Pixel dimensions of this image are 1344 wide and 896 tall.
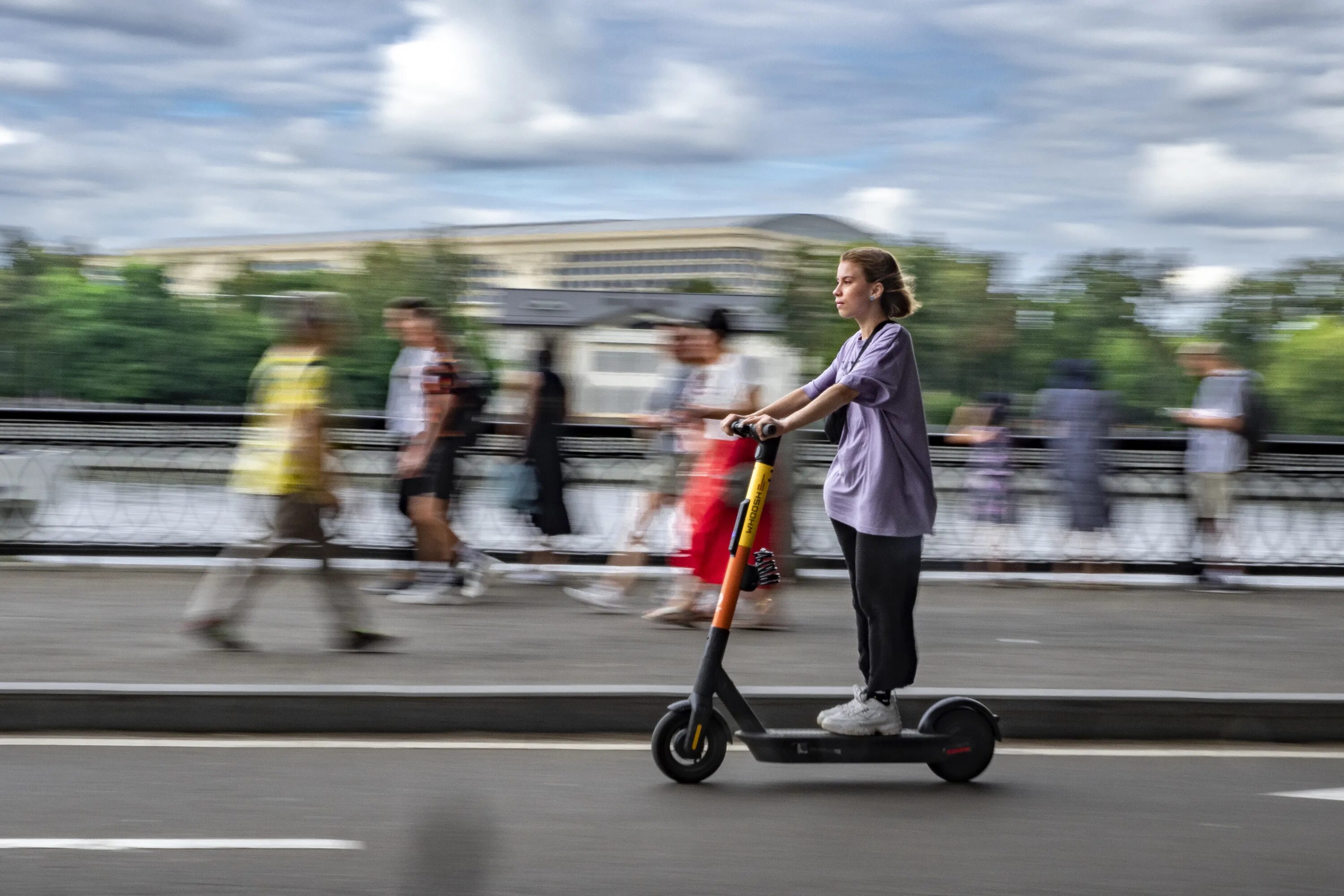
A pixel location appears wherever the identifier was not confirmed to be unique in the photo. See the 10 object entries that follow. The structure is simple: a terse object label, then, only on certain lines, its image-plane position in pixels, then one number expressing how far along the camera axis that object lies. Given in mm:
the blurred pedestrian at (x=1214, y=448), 10125
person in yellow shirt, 6711
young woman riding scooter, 4852
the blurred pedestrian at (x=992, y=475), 10500
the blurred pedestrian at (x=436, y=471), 8633
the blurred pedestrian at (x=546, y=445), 9664
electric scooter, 4777
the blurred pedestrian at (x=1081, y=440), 10266
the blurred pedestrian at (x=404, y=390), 8844
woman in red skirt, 7824
